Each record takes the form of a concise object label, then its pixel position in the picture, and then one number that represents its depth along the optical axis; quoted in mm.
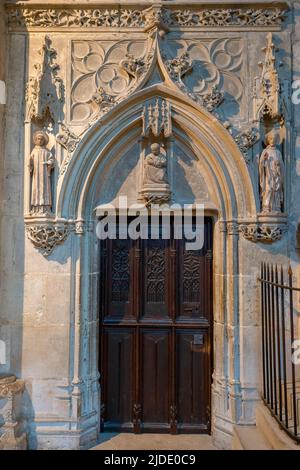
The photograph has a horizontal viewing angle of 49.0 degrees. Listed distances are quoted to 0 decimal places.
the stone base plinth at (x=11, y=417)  3338
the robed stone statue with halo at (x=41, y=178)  3658
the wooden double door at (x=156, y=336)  3799
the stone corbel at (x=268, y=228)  3605
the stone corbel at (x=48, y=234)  3648
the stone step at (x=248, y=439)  3075
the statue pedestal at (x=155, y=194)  3762
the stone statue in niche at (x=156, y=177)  3766
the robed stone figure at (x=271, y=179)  3586
